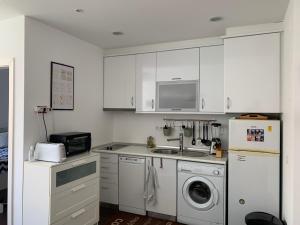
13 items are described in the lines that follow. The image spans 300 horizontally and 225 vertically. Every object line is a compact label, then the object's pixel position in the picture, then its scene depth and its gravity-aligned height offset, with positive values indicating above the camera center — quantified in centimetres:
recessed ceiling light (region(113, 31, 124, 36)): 290 +100
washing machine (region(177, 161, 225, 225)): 269 -100
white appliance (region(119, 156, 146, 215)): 314 -101
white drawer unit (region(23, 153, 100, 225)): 222 -83
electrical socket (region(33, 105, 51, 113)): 249 +1
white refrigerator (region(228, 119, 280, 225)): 244 -60
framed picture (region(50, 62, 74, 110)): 272 +29
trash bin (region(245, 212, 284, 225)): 225 -106
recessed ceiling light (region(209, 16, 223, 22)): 241 +99
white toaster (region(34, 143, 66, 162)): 233 -43
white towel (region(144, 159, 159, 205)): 305 -96
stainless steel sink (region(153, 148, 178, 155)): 334 -58
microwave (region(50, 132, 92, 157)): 253 -35
